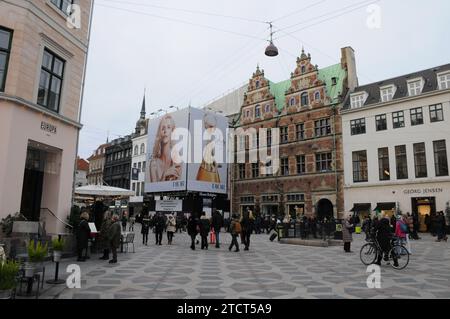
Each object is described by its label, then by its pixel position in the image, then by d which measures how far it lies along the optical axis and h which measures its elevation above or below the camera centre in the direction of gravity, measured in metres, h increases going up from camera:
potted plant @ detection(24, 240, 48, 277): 6.75 -0.88
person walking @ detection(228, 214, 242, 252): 16.06 -0.62
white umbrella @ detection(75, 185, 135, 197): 16.83 +1.07
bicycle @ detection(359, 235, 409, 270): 11.31 -1.11
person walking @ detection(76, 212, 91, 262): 11.87 -0.75
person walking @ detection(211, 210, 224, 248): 16.85 -0.30
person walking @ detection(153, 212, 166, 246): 19.09 -0.51
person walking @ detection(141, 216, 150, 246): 19.48 -0.81
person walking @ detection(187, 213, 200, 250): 17.14 -0.52
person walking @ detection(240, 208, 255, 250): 16.66 -0.46
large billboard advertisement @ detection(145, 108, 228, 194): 36.06 +6.37
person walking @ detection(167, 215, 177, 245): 19.43 -0.71
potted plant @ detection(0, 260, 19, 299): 5.66 -1.06
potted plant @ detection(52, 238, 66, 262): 8.16 -0.83
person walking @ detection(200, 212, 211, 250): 16.48 -0.49
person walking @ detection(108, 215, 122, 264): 11.87 -0.75
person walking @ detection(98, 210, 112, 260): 12.73 -0.78
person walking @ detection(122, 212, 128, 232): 29.79 -0.60
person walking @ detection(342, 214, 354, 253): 16.16 -0.79
